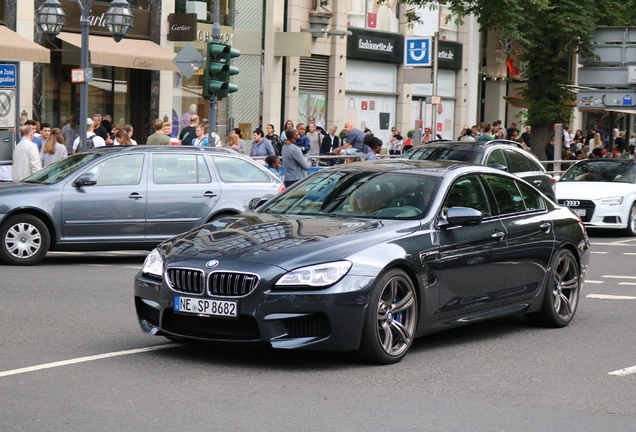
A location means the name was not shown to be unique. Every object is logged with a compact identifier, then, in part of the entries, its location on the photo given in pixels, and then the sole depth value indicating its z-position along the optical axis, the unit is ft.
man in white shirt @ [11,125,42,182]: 57.00
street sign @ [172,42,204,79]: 66.64
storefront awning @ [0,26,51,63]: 83.25
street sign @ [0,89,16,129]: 63.77
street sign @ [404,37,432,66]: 82.48
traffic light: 63.87
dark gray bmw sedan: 23.70
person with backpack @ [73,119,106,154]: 69.46
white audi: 67.77
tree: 96.53
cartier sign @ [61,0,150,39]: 94.17
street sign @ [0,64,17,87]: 63.62
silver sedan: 45.39
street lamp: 76.13
